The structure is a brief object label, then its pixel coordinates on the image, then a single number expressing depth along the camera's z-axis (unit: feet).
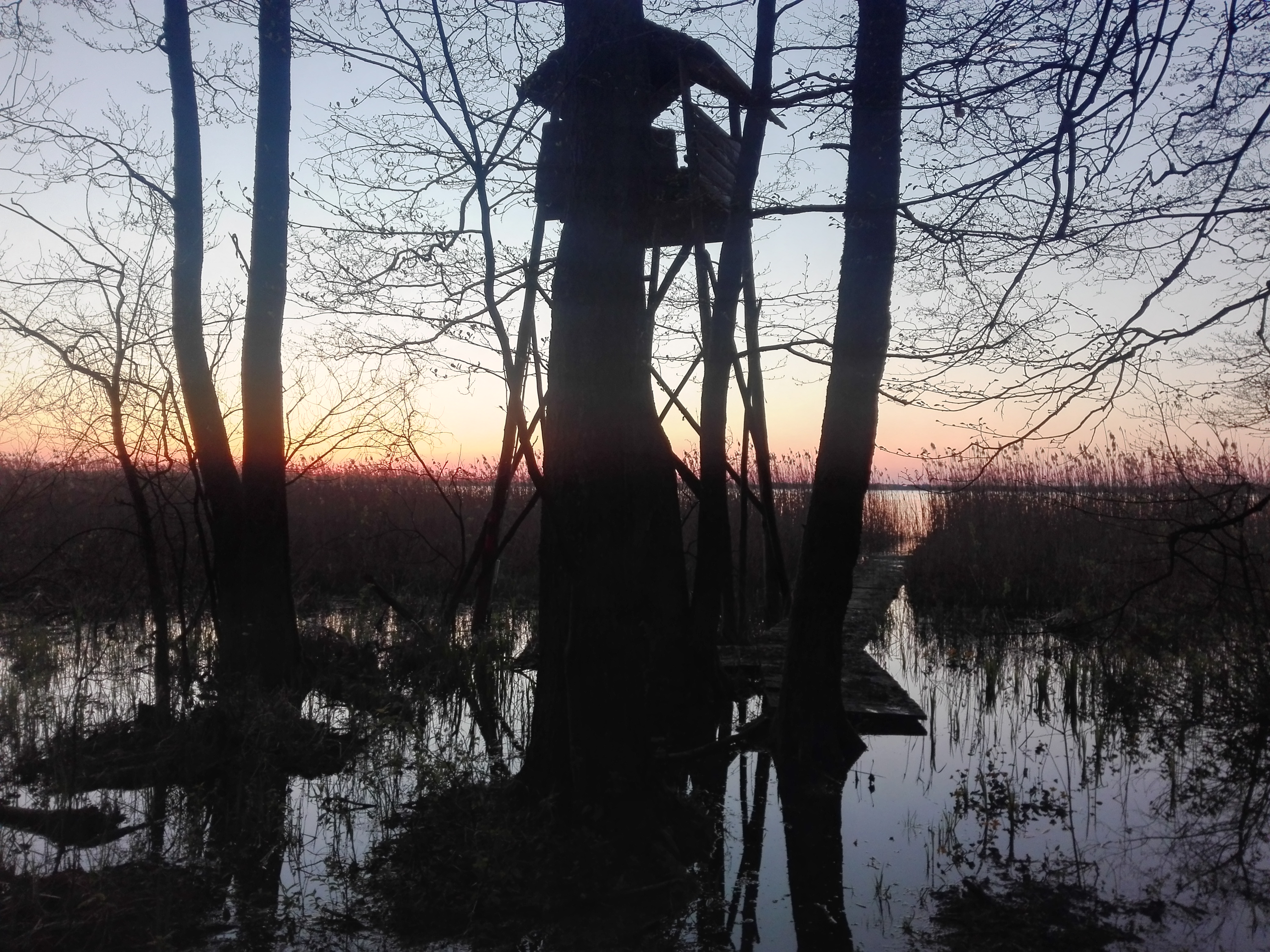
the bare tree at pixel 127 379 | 21.22
